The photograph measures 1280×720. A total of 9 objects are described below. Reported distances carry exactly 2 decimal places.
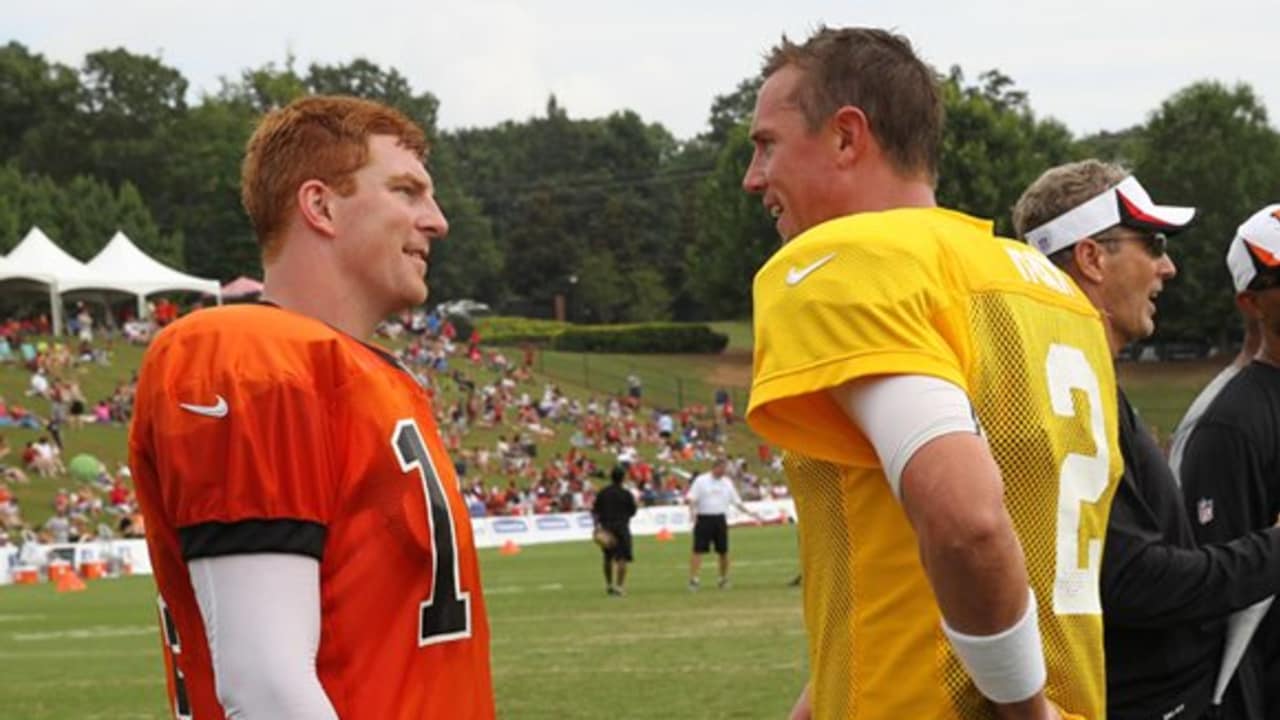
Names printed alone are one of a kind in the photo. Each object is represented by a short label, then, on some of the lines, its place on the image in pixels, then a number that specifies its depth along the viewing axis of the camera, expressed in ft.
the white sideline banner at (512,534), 110.73
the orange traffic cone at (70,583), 99.35
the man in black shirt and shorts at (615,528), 79.25
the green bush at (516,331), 291.99
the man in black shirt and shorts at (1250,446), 15.65
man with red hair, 10.83
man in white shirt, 81.87
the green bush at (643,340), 280.92
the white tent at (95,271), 189.47
